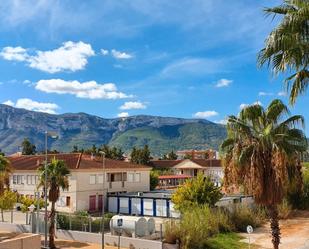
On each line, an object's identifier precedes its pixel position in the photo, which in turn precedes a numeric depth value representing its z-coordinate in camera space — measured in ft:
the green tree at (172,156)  331.83
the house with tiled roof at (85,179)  114.35
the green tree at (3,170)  79.90
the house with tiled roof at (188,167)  240.64
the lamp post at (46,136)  65.24
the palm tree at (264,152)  43.01
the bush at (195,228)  66.56
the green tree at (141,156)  235.60
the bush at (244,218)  81.36
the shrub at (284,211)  92.98
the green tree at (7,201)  93.11
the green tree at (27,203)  95.96
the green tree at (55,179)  71.21
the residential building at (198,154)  381.13
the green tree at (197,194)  84.88
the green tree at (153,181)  151.82
